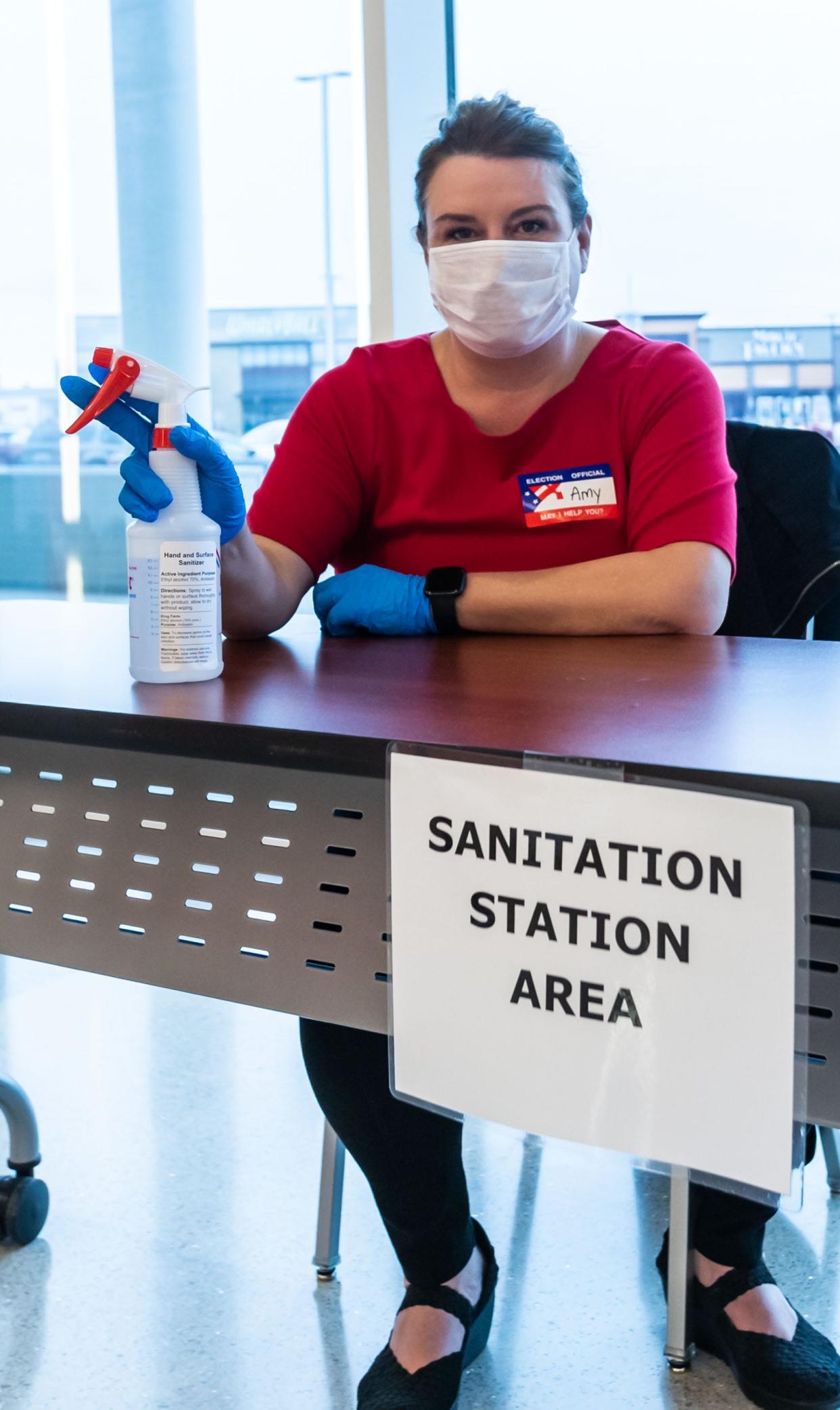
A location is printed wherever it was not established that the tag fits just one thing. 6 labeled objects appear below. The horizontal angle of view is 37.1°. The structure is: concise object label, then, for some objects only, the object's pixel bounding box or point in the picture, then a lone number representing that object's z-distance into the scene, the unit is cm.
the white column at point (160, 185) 298
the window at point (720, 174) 209
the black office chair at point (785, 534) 137
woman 113
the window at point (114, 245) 272
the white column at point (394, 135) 250
